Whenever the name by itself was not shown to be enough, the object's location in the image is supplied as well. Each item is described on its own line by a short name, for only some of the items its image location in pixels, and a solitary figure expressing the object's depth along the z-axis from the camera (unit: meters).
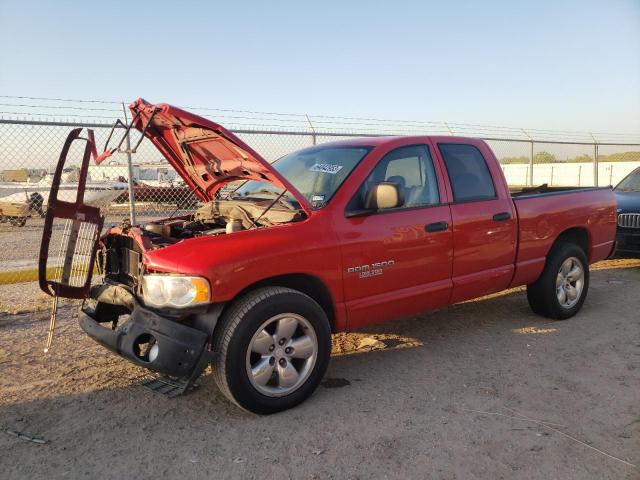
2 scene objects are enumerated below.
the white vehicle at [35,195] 7.45
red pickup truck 3.17
